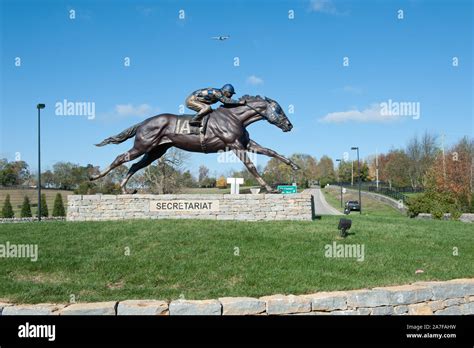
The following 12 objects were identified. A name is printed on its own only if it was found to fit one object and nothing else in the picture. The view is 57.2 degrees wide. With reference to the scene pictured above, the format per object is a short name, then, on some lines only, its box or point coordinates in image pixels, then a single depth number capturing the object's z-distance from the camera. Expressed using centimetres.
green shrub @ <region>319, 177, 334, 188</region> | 11478
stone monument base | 1446
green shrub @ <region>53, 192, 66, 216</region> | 3575
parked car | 4628
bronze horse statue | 1456
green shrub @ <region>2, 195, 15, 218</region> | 3516
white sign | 1676
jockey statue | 1472
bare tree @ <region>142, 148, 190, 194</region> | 4266
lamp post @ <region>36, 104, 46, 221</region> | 2620
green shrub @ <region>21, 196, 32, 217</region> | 3553
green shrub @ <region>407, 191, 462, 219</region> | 2714
